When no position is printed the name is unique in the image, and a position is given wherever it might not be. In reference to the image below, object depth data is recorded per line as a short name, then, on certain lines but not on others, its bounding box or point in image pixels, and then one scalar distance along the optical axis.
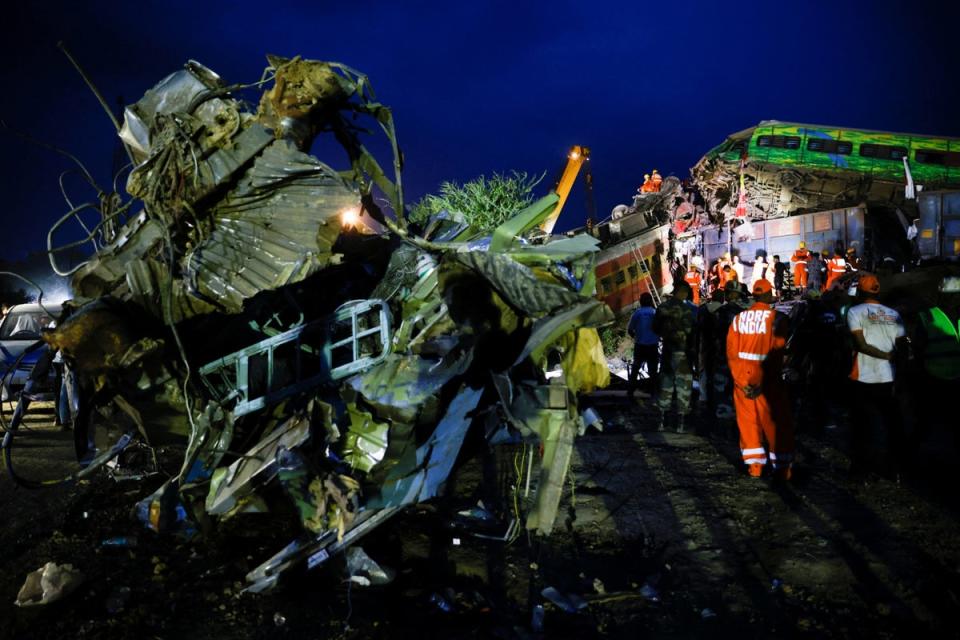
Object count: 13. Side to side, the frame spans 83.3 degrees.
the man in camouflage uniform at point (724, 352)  7.14
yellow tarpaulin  3.28
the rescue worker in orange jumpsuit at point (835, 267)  11.95
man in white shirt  4.57
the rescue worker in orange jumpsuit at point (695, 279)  15.11
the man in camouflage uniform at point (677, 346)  6.77
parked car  8.46
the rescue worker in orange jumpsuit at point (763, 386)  4.77
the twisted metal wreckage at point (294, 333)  3.11
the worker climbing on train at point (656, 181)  21.15
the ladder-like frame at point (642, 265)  18.81
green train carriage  14.87
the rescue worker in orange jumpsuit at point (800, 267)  13.58
